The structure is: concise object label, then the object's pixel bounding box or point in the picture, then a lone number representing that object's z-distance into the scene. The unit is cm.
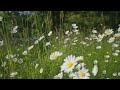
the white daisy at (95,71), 104
